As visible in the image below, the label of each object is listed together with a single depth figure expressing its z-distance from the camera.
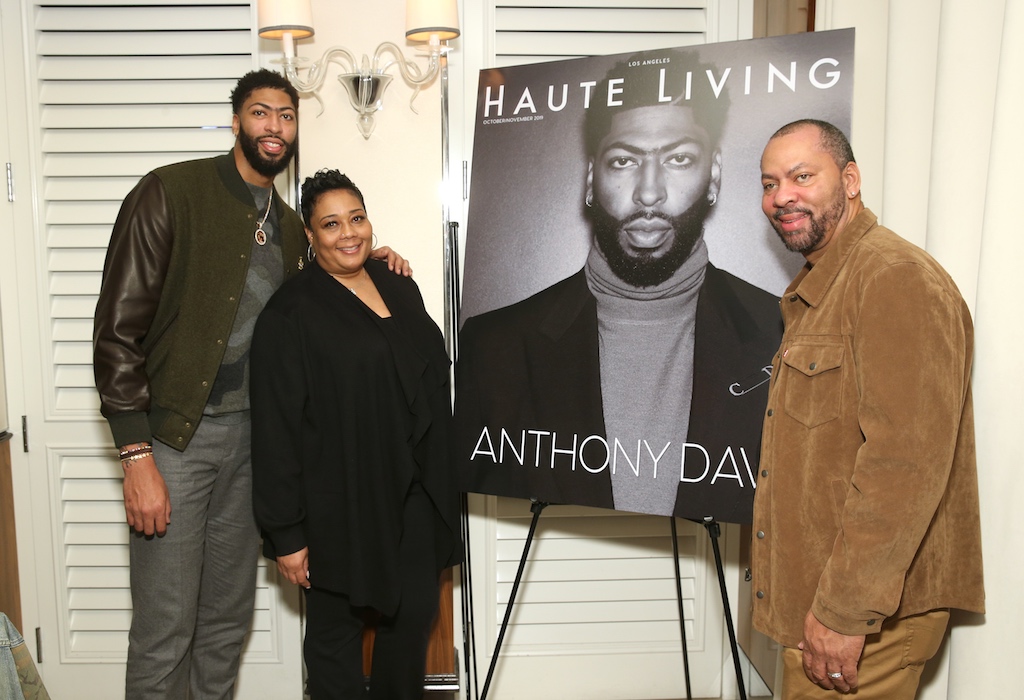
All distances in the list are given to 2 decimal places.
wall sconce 2.29
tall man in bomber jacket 1.91
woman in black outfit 1.99
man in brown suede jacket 1.29
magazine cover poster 1.83
